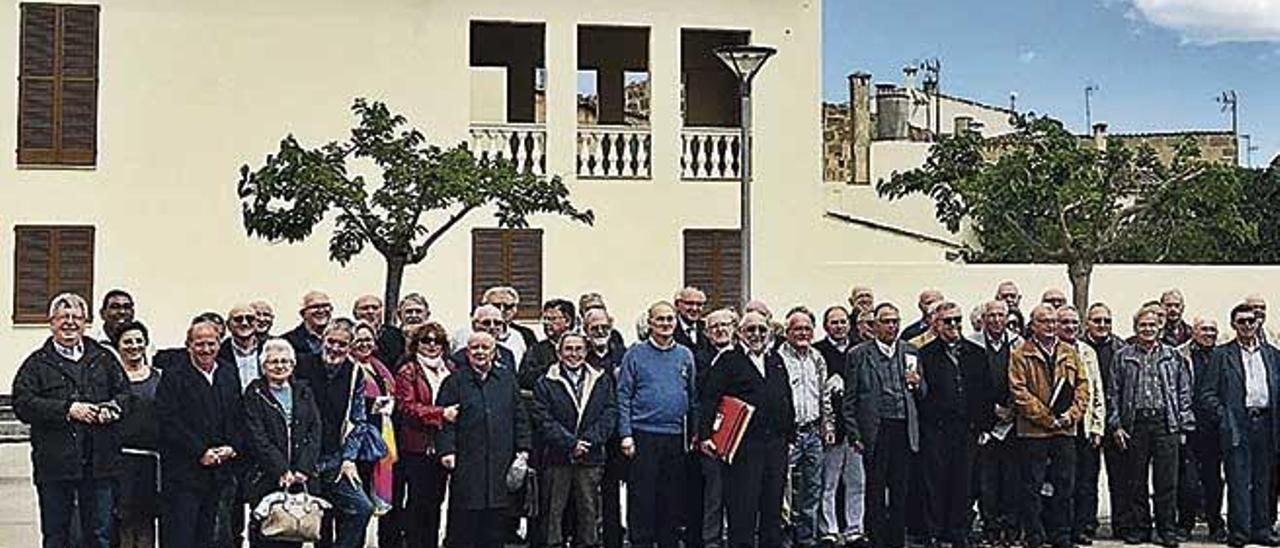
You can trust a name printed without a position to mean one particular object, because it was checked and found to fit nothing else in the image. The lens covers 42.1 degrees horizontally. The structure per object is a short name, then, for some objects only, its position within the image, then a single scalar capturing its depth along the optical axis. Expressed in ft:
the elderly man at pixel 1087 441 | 35.24
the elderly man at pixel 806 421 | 34.12
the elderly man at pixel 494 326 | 33.12
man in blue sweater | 32.96
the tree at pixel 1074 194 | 72.18
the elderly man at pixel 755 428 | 32.58
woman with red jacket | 31.09
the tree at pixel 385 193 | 57.47
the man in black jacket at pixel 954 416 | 34.65
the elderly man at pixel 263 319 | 31.91
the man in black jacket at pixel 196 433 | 27.81
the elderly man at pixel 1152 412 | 36.09
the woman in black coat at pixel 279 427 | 27.78
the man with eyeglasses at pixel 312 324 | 32.63
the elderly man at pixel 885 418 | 34.45
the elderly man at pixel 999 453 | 35.06
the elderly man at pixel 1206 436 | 36.52
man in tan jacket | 34.78
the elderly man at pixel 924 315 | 37.11
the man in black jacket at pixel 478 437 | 30.96
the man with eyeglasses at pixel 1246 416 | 36.14
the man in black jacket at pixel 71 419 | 29.12
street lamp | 46.52
